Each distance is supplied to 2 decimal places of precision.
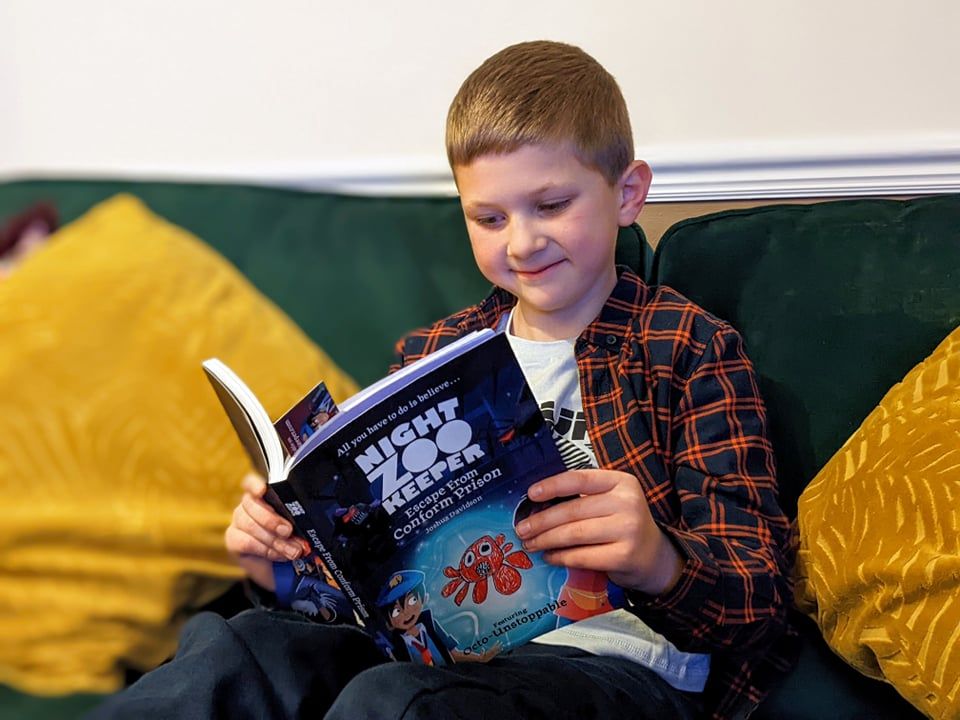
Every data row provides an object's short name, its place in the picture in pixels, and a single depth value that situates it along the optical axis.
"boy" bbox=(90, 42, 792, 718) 0.72
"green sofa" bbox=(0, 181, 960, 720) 1.00
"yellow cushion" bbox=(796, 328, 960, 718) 0.77
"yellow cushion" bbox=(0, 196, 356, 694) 0.87
